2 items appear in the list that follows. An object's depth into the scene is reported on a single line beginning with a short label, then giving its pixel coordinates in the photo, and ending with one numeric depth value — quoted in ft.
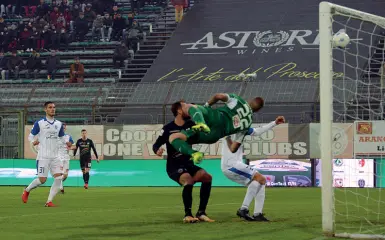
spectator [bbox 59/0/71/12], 153.39
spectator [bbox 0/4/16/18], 160.82
